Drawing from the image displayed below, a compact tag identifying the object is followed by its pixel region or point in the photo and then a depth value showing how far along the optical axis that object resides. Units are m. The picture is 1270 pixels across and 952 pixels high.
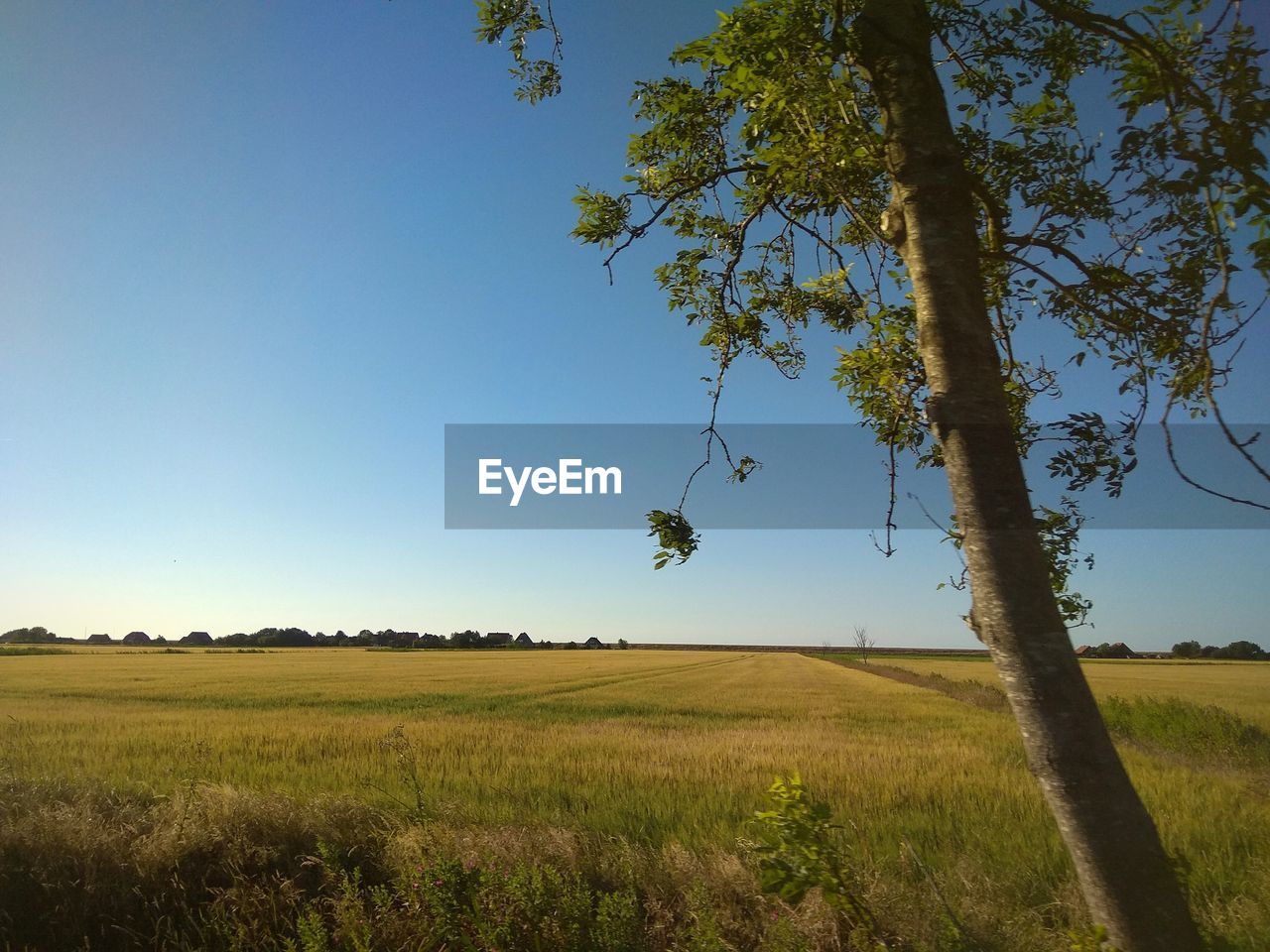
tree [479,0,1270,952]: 2.11
